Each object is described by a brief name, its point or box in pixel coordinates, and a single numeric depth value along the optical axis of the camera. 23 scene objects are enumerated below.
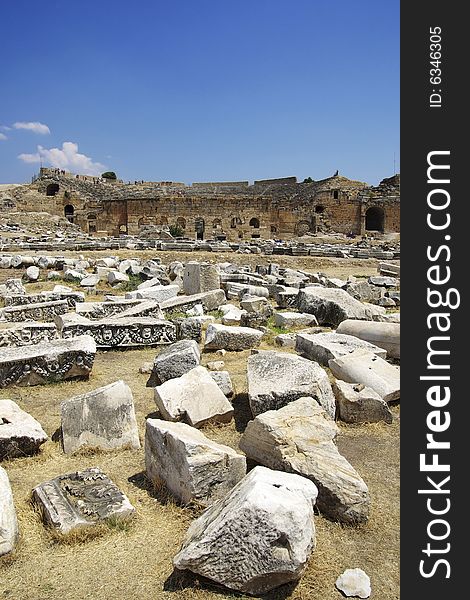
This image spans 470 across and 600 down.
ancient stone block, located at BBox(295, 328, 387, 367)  6.17
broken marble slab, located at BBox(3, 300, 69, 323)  8.51
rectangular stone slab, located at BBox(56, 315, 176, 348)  7.11
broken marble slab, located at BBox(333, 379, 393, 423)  4.80
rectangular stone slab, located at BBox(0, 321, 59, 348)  6.93
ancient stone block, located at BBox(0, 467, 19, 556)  2.77
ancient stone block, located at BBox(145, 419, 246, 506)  3.26
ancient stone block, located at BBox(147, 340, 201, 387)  5.60
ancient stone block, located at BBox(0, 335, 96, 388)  5.52
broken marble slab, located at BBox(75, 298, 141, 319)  8.66
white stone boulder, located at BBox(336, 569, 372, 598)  2.59
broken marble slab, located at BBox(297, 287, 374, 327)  8.41
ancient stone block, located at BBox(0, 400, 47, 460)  3.95
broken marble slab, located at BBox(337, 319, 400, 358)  6.69
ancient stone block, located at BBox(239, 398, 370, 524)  3.23
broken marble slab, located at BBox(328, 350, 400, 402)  5.14
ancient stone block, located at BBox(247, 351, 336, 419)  4.57
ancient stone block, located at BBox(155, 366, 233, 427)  4.50
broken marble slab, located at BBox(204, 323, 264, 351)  7.15
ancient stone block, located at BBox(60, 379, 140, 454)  4.21
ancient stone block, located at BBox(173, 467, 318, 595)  2.53
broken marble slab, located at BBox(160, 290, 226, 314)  9.41
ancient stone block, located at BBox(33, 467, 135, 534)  3.03
